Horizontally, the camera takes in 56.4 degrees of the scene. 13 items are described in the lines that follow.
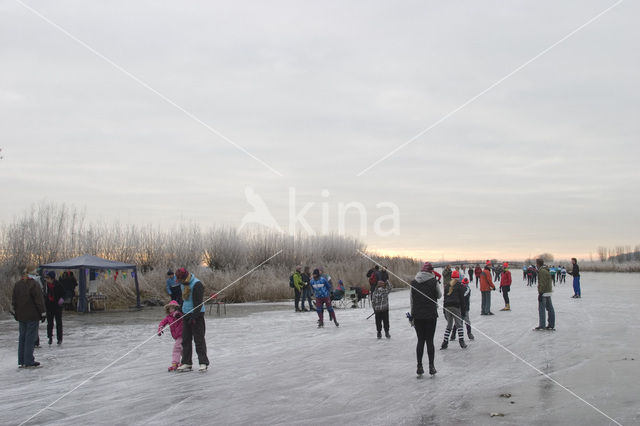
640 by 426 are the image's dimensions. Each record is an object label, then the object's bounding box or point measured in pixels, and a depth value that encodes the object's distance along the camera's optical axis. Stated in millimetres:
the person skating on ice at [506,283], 22184
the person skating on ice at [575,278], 28578
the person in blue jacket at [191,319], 10820
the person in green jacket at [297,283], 25828
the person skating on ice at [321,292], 17859
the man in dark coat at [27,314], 11797
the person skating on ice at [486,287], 19891
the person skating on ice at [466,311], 13725
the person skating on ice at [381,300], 14781
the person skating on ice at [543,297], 15258
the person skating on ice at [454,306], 13023
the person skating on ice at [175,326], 11055
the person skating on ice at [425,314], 9922
